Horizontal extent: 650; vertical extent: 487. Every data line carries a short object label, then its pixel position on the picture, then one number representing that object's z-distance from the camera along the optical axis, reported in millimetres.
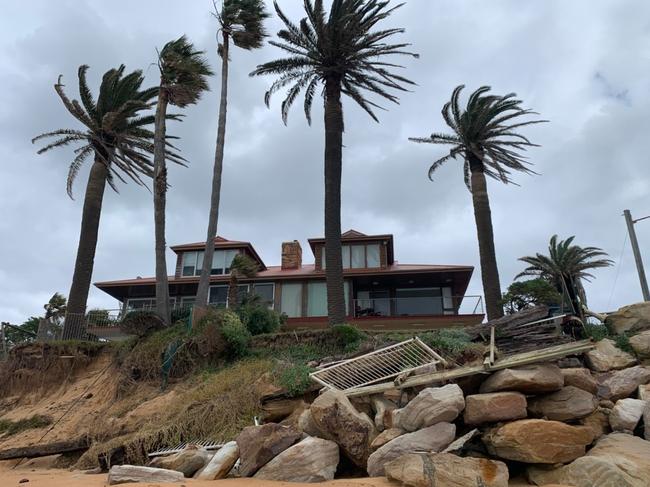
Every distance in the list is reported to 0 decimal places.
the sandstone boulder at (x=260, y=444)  7938
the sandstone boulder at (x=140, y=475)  7371
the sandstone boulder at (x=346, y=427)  8031
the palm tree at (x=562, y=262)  33406
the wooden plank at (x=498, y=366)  8273
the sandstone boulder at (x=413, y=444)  7430
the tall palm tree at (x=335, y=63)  21250
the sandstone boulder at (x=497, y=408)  7668
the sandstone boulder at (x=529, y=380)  8023
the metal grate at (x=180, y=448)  10313
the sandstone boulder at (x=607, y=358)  11422
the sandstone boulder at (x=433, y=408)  7758
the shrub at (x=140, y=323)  18297
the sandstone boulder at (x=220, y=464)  8031
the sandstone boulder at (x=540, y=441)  7062
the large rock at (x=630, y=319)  12852
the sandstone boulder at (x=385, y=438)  7965
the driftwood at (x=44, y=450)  12109
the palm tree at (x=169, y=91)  21188
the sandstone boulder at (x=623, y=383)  9750
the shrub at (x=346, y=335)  16422
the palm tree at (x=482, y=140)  23844
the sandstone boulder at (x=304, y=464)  7484
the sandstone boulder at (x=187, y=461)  8461
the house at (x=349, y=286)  26078
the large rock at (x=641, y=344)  11578
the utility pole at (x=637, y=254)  18828
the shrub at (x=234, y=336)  15781
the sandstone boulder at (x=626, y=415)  8352
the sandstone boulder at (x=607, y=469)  6254
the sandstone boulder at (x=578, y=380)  8664
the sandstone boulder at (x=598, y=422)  8203
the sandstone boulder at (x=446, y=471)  6274
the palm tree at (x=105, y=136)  22675
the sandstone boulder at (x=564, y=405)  8008
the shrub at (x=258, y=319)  18062
